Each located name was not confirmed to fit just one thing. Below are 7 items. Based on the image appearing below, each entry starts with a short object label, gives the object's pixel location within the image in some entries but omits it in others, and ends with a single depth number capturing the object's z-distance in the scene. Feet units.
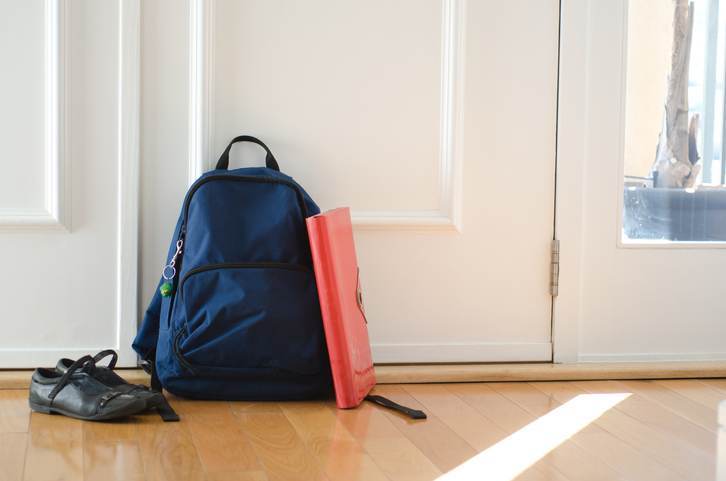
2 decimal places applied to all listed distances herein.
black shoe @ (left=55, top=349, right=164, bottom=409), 5.67
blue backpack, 6.02
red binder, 5.98
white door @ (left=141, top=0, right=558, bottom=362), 6.59
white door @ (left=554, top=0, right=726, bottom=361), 7.16
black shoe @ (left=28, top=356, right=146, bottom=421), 5.54
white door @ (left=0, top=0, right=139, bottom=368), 6.36
